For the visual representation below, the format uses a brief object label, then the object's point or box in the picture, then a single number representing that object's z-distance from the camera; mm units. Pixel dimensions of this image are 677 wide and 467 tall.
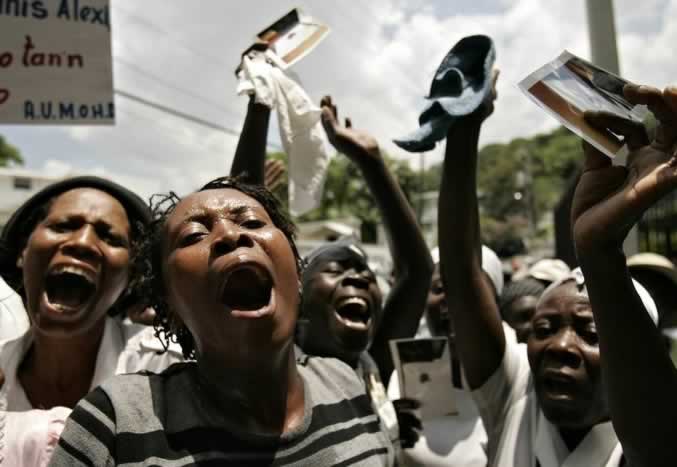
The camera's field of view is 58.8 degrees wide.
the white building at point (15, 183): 20281
